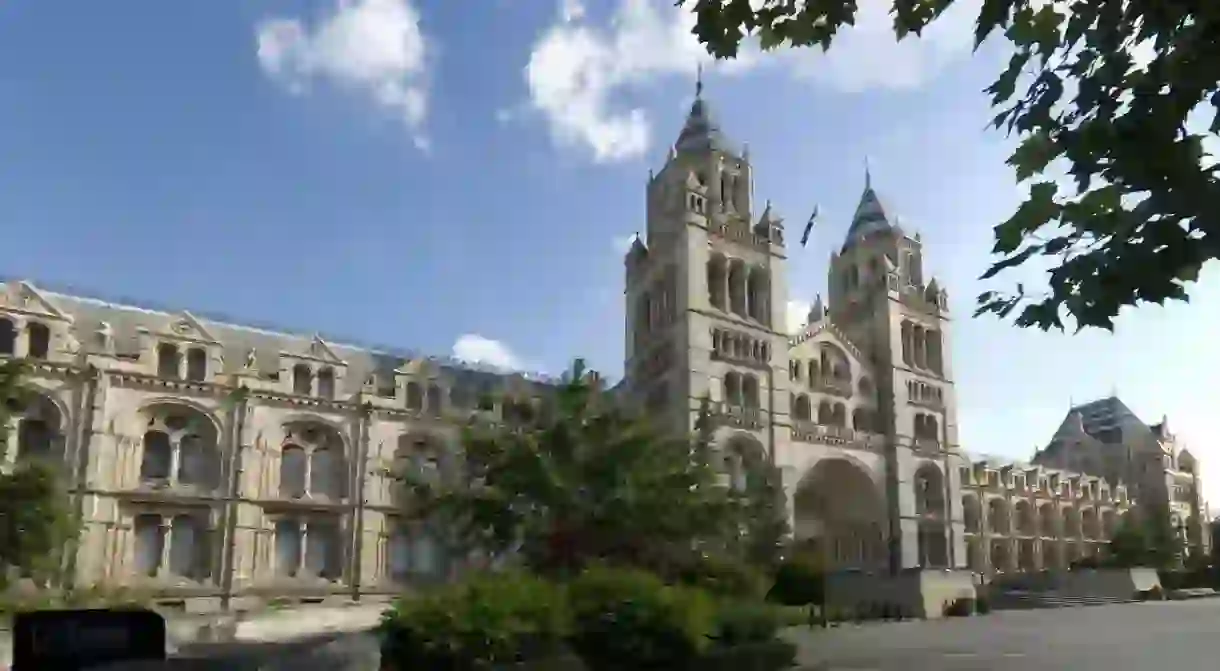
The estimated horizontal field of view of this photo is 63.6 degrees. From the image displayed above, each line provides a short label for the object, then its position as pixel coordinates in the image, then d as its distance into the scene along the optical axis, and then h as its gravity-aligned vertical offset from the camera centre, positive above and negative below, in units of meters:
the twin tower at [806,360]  52.91 +9.93
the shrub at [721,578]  27.23 -1.24
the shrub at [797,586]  44.94 -2.39
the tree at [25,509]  24.20 +0.49
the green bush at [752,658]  19.31 -2.50
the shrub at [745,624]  20.50 -1.90
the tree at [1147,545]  68.75 -0.76
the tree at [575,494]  26.20 +1.02
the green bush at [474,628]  16.56 -1.64
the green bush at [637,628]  18.52 -1.77
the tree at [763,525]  37.38 +0.31
